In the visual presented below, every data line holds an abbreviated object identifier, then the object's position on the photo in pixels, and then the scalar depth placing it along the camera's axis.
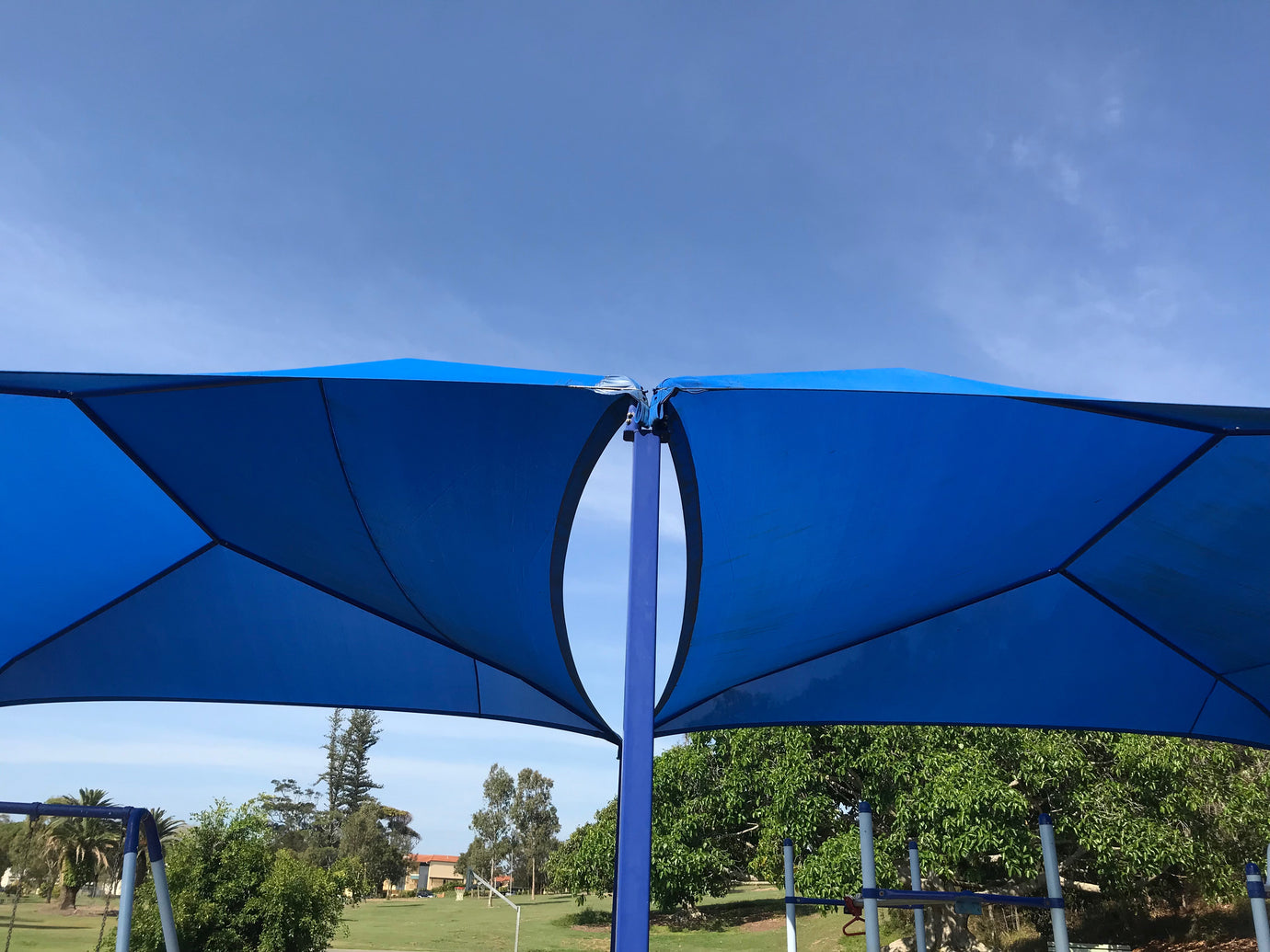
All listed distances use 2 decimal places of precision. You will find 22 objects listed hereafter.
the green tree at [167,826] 29.60
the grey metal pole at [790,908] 8.25
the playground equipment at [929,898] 6.18
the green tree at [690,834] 19.23
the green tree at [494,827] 58.62
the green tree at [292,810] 61.81
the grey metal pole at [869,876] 6.56
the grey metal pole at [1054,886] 6.16
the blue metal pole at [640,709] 2.92
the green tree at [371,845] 55.31
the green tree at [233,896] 16.80
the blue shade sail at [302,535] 3.35
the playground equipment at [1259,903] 5.20
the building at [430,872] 72.08
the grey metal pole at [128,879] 5.02
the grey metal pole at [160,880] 5.30
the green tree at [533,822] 58.91
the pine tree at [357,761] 62.97
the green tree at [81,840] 21.75
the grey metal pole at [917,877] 7.82
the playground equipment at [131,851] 5.09
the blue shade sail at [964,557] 3.33
